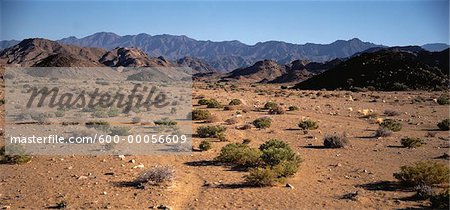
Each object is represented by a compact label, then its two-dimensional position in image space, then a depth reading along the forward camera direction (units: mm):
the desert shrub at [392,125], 18281
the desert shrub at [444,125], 18797
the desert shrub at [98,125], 17180
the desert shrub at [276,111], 23973
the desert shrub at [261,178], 10008
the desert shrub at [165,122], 19031
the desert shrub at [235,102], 28672
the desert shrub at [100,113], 21369
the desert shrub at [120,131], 16375
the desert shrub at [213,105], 27078
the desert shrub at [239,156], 12109
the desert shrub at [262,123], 19078
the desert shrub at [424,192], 8930
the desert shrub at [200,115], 21203
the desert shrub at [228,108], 25958
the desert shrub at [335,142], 14922
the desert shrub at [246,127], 18828
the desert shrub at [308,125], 19031
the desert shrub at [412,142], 14914
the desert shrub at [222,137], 15961
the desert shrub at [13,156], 12305
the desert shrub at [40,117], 19531
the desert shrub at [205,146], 14117
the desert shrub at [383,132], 16859
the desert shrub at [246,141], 15562
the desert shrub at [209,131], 16812
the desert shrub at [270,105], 26531
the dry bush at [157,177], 10092
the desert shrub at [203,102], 28306
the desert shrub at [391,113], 24500
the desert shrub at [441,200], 8203
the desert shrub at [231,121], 20309
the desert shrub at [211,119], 20702
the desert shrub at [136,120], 20078
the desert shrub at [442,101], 30802
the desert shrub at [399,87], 47938
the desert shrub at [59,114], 21078
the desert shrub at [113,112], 21822
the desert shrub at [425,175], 9648
